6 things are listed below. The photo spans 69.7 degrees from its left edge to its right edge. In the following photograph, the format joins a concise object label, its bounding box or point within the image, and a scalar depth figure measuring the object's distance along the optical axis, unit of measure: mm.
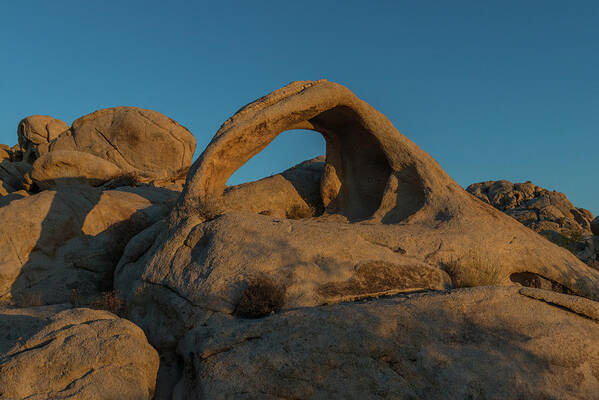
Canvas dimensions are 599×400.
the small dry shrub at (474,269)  7543
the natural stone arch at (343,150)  9008
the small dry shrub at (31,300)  8766
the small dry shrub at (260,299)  5871
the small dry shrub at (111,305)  7344
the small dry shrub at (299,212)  11750
